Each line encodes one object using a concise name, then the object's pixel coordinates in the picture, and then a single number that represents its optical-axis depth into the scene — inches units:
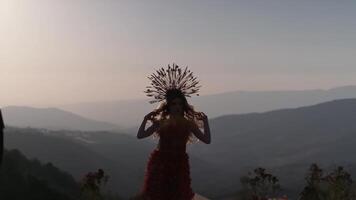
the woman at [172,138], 370.9
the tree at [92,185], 441.1
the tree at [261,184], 519.2
